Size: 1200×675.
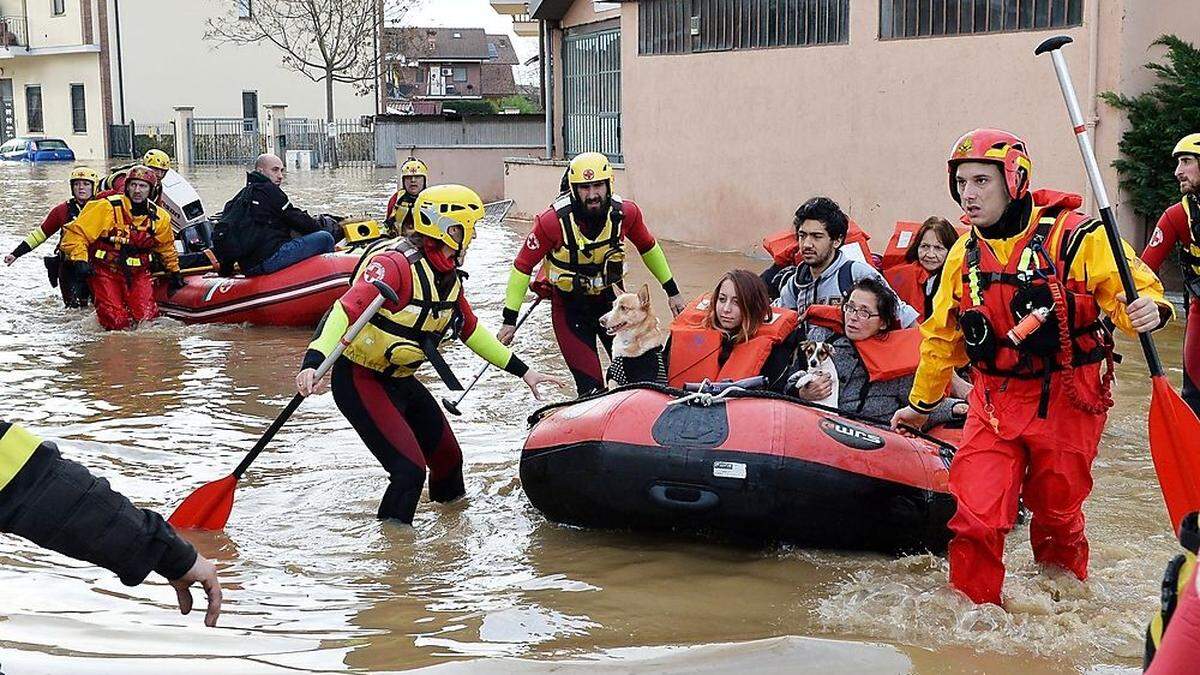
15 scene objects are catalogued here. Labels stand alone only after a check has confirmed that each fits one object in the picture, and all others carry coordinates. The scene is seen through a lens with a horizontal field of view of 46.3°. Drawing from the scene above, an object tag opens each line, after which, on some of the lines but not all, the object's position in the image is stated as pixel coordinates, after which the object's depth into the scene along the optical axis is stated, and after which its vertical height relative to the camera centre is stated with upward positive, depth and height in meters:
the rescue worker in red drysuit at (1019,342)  4.59 -0.61
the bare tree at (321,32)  44.75 +4.49
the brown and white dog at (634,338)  7.00 -0.87
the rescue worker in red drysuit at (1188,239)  7.34 -0.45
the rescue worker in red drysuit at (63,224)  12.85 -0.53
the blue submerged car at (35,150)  42.50 +0.62
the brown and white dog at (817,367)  6.05 -0.90
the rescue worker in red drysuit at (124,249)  11.79 -0.68
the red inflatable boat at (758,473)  5.38 -1.21
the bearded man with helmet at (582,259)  7.74 -0.54
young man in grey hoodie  6.77 -0.48
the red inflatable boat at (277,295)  12.17 -1.11
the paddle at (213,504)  6.17 -1.48
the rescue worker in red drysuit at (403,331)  6.00 -0.71
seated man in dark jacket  12.21 -0.57
